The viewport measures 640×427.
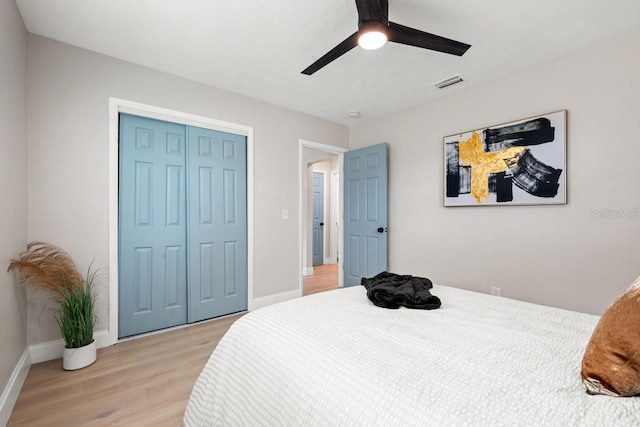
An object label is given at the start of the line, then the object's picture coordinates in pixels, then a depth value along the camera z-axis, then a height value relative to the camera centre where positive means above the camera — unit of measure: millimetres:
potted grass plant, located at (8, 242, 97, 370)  2068 -591
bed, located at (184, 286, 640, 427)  752 -489
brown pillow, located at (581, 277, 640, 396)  736 -360
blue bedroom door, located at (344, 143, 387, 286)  3848 +7
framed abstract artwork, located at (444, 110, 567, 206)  2547 +470
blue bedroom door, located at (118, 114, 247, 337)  2686 -108
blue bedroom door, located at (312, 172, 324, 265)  6453 -98
